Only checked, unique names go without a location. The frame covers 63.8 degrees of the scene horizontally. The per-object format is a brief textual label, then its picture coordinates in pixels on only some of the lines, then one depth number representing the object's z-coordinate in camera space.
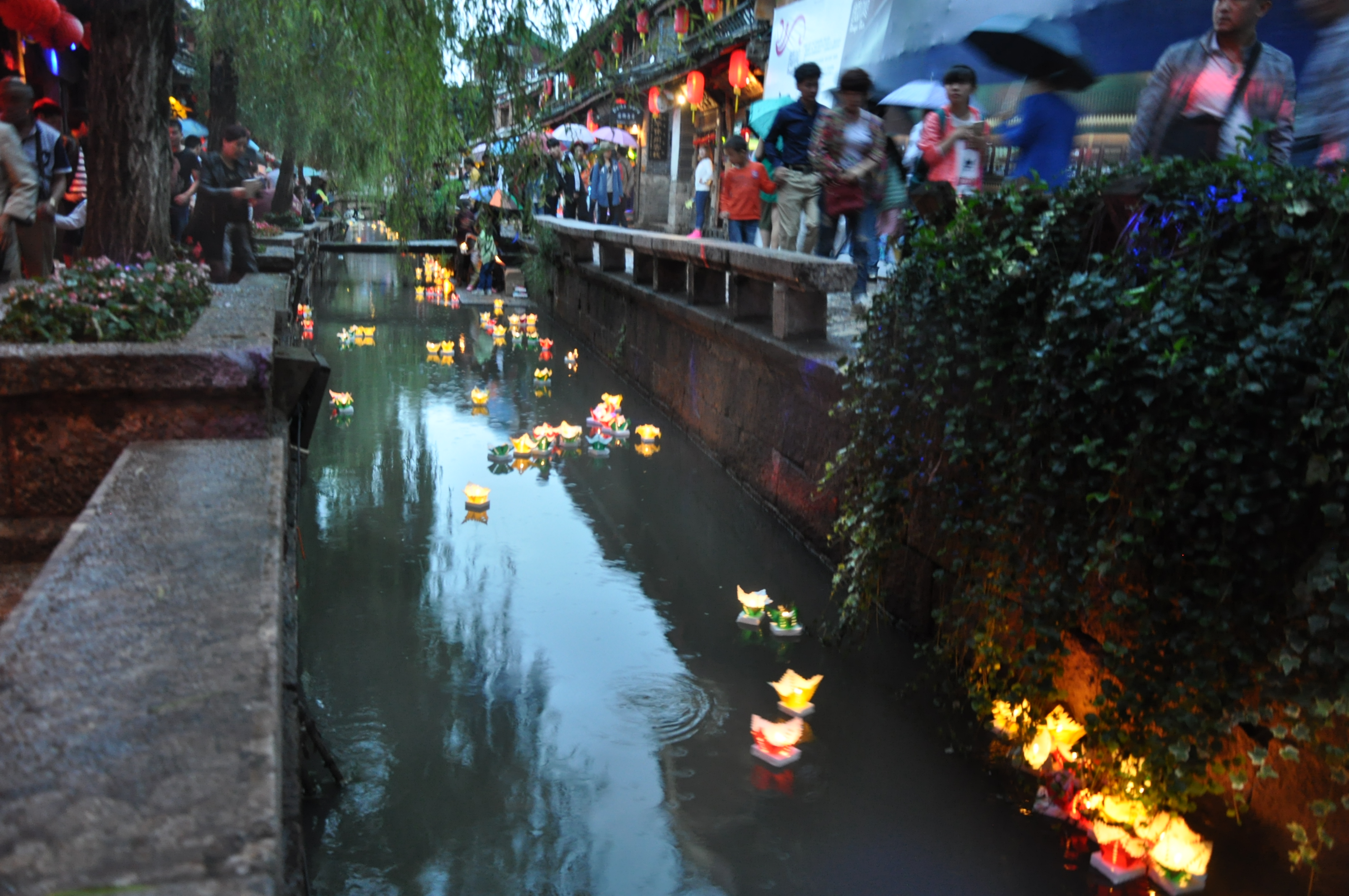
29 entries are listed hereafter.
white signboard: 11.59
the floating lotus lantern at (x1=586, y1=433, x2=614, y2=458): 7.44
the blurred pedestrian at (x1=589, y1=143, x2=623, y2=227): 21.22
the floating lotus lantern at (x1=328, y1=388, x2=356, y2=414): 8.27
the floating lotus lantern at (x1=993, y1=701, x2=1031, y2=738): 3.56
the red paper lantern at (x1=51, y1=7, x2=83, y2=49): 10.62
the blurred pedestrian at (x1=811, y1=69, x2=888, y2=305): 7.23
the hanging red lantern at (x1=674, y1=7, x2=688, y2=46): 14.77
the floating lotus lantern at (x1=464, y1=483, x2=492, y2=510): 6.04
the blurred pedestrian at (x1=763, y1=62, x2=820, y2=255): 7.95
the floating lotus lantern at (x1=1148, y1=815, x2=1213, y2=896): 2.73
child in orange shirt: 10.27
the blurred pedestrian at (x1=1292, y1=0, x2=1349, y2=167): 4.48
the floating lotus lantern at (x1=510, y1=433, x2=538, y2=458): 7.30
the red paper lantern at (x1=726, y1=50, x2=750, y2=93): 14.91
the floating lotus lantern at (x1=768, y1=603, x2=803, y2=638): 4.48
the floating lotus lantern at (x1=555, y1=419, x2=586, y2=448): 7.57
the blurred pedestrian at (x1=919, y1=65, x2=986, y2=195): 6.52
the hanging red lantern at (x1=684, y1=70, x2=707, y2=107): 15.11
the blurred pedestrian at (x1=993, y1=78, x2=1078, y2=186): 7.16
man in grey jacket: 4.63
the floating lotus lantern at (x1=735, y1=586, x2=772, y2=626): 4.60
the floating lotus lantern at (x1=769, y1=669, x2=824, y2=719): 3.80
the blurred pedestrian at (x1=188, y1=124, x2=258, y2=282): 8.70
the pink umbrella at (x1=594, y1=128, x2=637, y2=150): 20.77
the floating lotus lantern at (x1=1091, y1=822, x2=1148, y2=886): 2.87
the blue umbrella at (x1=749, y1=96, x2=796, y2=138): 9.40
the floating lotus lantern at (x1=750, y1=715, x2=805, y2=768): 3.47
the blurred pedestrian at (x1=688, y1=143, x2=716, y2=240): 17.16
